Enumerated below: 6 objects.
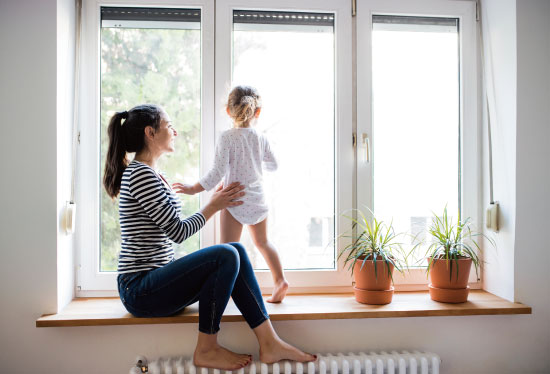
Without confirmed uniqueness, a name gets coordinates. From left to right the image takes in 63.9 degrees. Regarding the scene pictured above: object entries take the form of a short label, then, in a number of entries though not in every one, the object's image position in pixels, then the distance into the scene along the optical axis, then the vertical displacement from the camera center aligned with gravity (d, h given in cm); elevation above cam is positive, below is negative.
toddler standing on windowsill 193 +9
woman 167 -26
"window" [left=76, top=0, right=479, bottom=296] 211 +45
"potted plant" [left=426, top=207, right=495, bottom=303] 197 -32
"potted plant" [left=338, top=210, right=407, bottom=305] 195 -32
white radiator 171 -68
